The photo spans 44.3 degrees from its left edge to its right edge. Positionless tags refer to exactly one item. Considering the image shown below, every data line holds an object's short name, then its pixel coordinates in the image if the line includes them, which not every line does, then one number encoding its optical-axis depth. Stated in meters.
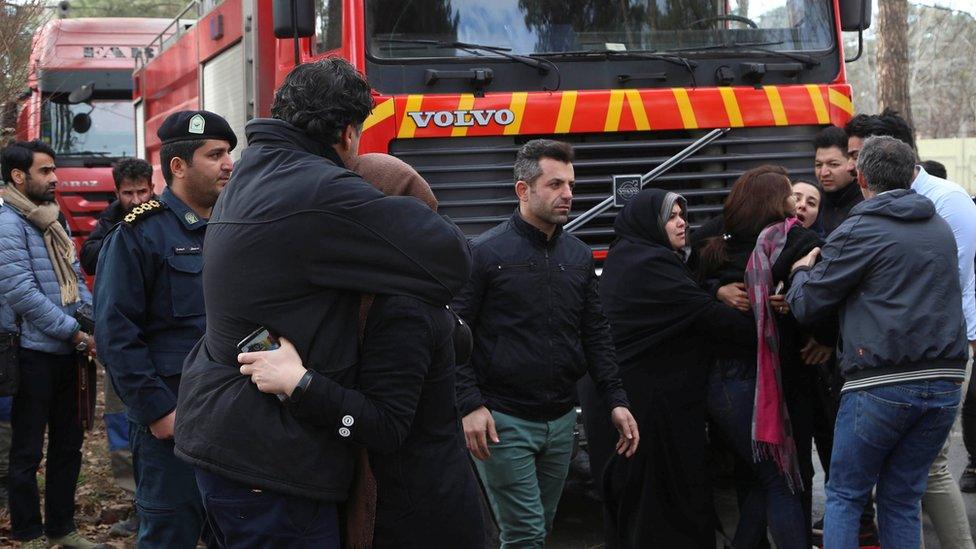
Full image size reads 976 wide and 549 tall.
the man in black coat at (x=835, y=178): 5.75
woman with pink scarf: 4.92
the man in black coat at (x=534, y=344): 4.66
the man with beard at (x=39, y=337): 5.74
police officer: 4.01
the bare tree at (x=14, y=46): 7.80
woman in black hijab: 5.12
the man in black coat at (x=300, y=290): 2.68
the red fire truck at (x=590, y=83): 6.20
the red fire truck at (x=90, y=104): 15.66
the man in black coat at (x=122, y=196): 7.40
